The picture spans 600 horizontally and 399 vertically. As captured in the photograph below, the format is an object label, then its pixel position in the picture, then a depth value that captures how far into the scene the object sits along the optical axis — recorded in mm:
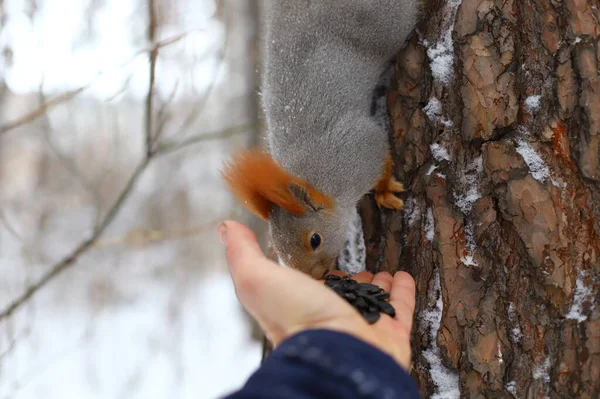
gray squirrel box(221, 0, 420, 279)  793
